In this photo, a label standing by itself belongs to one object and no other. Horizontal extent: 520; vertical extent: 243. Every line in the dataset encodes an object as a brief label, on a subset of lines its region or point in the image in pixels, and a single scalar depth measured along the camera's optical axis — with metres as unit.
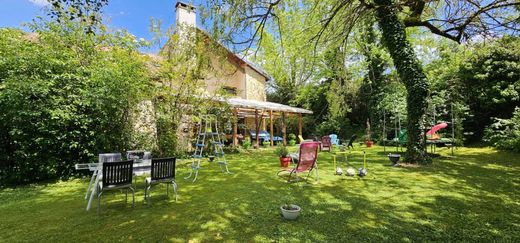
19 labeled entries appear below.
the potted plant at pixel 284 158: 8.06
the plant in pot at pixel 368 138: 15.26
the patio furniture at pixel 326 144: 12.52
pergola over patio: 13.08
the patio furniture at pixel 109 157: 5.31
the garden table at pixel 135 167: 4.50
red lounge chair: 5.97
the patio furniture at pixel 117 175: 4.10
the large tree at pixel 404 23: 5.03
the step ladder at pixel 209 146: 7.43
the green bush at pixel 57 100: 6.16
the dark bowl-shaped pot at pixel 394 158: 7.96
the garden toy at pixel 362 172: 6.64
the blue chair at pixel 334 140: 14.82
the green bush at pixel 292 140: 17.12
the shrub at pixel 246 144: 13.87
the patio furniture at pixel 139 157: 5.05
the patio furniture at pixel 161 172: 4.62
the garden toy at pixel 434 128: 9.70
